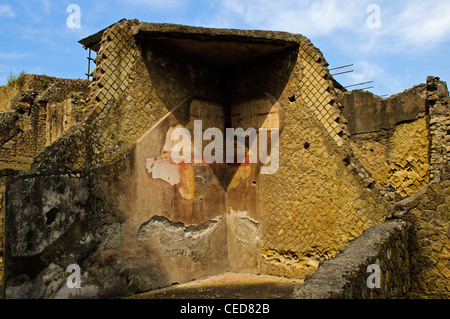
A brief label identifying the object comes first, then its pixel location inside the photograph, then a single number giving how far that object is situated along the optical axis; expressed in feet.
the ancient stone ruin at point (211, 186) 15.17
